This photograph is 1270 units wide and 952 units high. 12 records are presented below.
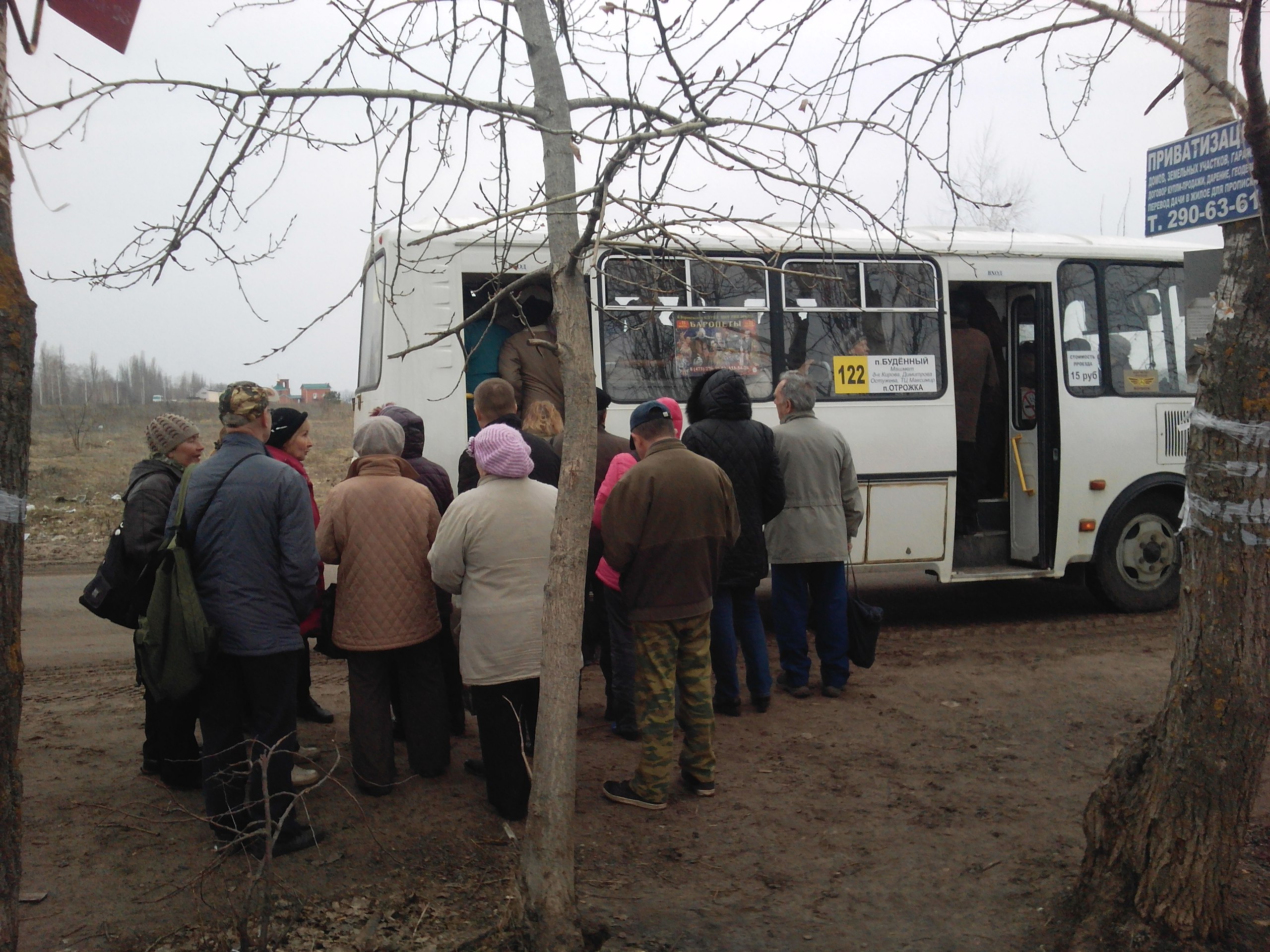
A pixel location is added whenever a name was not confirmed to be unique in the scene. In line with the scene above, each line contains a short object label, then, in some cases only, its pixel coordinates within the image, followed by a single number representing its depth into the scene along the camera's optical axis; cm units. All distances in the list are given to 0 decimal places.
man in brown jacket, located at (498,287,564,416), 707
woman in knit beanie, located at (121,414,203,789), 441
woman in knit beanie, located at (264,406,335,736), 503
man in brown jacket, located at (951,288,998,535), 841
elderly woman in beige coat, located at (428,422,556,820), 447
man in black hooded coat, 588
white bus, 746
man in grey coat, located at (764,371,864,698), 632
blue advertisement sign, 333
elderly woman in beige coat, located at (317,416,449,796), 468
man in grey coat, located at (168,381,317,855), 412
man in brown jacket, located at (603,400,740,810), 472
